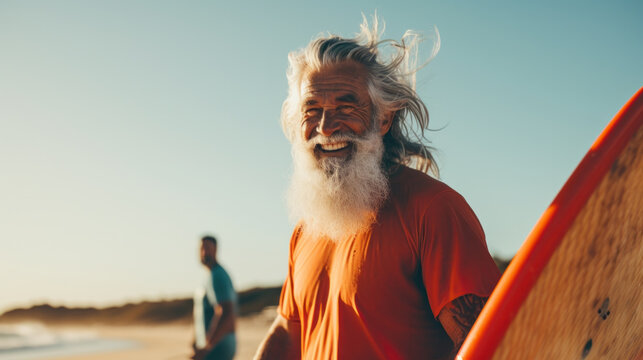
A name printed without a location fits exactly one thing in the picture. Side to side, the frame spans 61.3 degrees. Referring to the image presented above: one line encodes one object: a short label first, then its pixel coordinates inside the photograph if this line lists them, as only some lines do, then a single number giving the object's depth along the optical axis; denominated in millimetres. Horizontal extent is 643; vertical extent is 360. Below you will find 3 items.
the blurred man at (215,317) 5113
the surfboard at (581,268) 840
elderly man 1559
